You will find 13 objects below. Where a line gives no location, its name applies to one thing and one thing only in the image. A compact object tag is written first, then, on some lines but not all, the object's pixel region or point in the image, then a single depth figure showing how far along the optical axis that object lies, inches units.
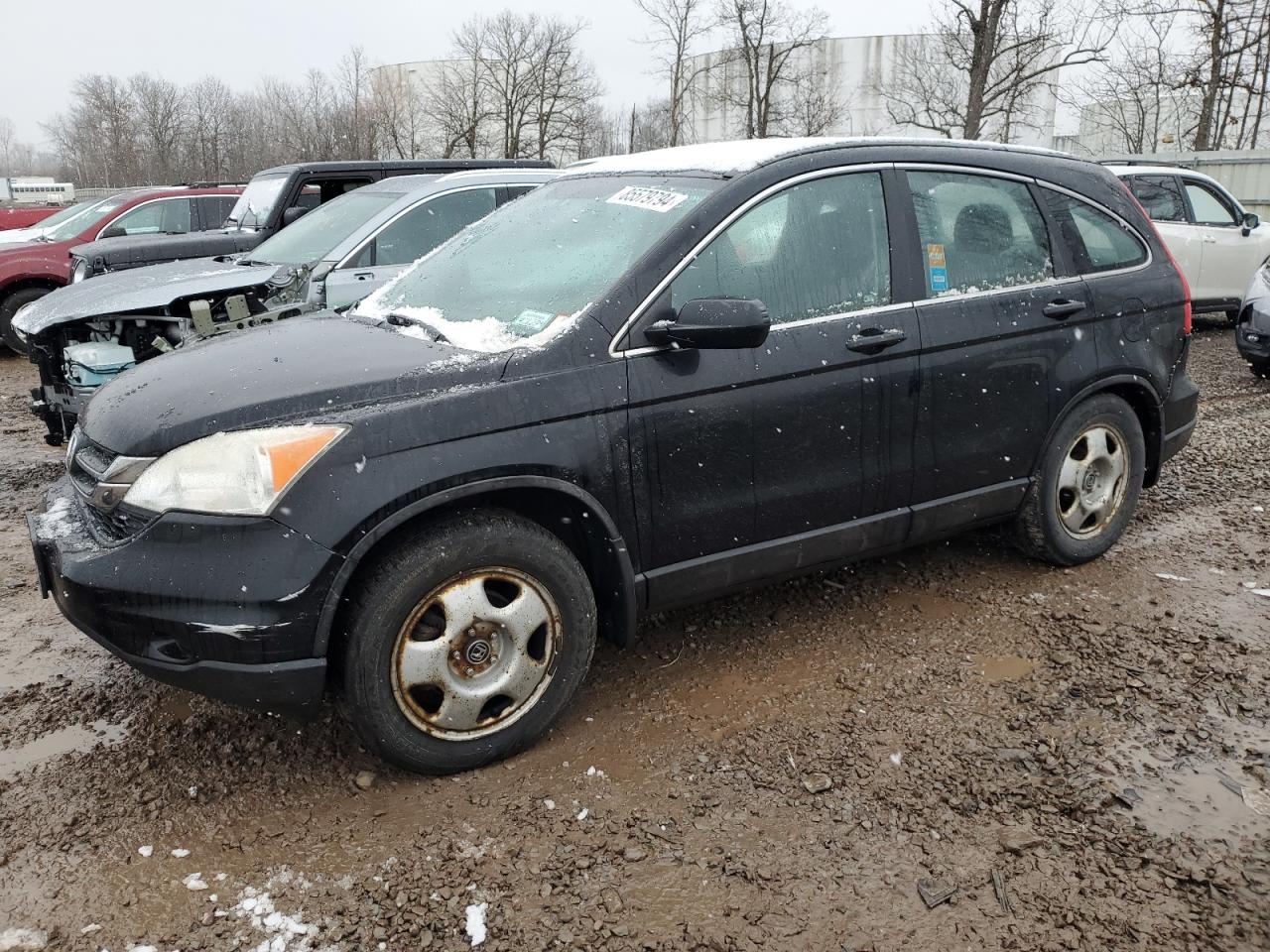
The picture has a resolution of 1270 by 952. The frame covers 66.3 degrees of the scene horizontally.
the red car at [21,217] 818.2
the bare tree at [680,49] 1259.8
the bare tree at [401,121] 1604.3
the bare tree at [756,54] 1227.2
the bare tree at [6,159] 3502.5
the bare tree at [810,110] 1435.8
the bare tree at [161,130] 1952.5
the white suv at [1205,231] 427.2
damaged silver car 231.6
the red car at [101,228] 429.4
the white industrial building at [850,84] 1717.5
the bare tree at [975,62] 769.6
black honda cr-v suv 103.3
